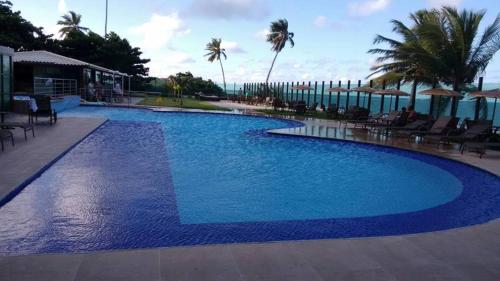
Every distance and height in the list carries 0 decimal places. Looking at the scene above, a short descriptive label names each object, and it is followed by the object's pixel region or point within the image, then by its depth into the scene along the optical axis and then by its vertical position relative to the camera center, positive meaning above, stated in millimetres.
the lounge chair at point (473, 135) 11805 -963
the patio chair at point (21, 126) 9675 -1121
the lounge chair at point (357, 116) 17669 -874
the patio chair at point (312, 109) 24688 -949
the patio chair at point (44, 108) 13586 -894
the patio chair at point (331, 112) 21547 -918
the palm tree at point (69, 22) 46688 +6462
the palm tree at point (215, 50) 57688 +5208
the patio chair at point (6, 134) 9266 -1257
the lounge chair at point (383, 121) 15062 -964
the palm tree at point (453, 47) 15883 +2043
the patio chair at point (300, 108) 23500 -854
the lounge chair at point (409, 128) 13738 -1006
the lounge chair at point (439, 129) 12758 -891
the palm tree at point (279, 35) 42688 +5693
